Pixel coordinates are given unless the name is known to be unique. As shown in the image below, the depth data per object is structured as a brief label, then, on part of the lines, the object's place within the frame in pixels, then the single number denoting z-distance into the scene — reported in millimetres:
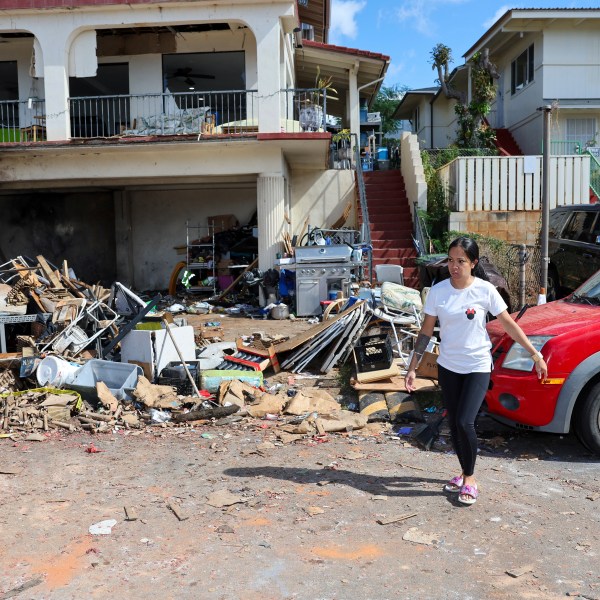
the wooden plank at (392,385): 7633
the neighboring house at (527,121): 15430
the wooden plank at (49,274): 11078
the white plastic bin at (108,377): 7852
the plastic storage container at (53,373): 8102
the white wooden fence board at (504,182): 15406
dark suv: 10836
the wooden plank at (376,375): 7867
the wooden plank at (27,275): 10430
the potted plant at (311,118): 16453
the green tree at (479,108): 21594
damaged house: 14719
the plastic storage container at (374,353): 8281
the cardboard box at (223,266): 17531
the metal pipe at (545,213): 9406
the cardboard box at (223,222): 19438
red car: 5457
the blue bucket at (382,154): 24656
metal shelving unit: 17344
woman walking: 4695
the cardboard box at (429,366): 7660
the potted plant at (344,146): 19844
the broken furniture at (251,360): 8766
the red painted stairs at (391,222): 16016
